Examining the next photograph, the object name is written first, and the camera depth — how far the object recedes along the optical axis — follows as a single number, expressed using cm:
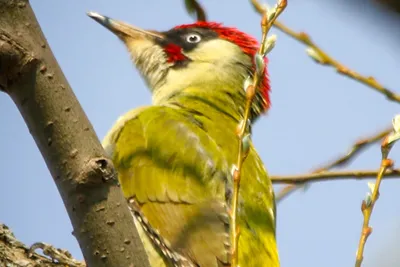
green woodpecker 697
